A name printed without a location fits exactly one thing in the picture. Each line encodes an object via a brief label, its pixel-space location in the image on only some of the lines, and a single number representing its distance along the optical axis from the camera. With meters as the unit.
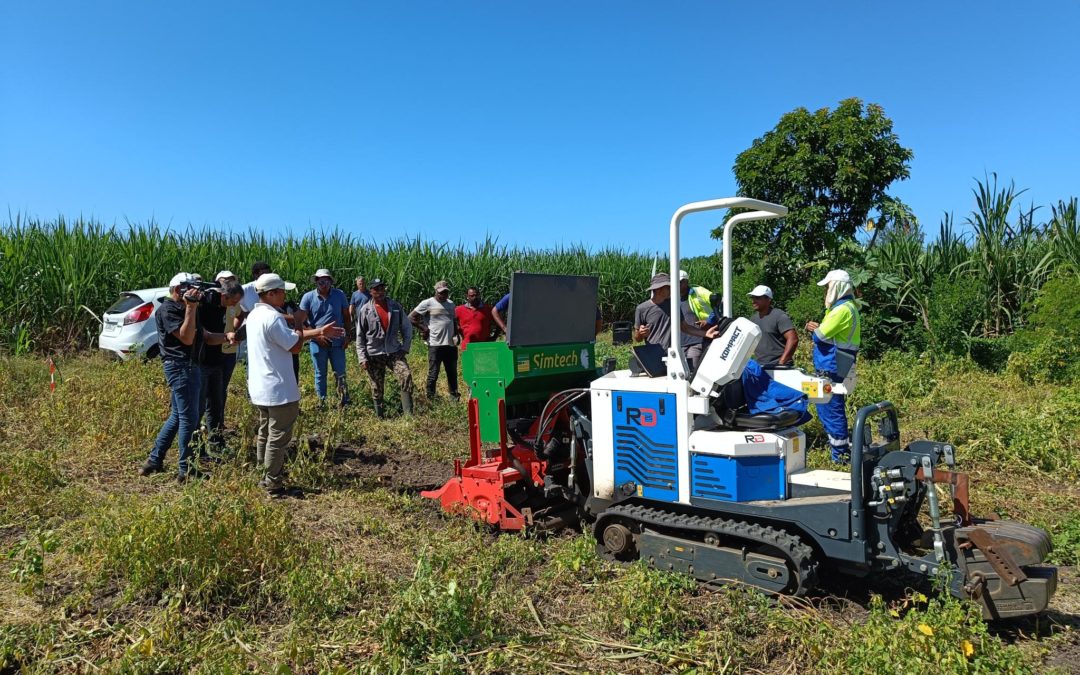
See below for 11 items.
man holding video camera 6.20
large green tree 16.31
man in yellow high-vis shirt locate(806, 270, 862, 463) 6.48
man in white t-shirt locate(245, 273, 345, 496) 5.79
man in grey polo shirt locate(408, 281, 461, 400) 9.79
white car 10.88
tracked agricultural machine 3.73
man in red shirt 9.90
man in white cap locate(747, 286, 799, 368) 7.44
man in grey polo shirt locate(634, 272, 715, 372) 6.44
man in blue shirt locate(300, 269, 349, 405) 9.16
